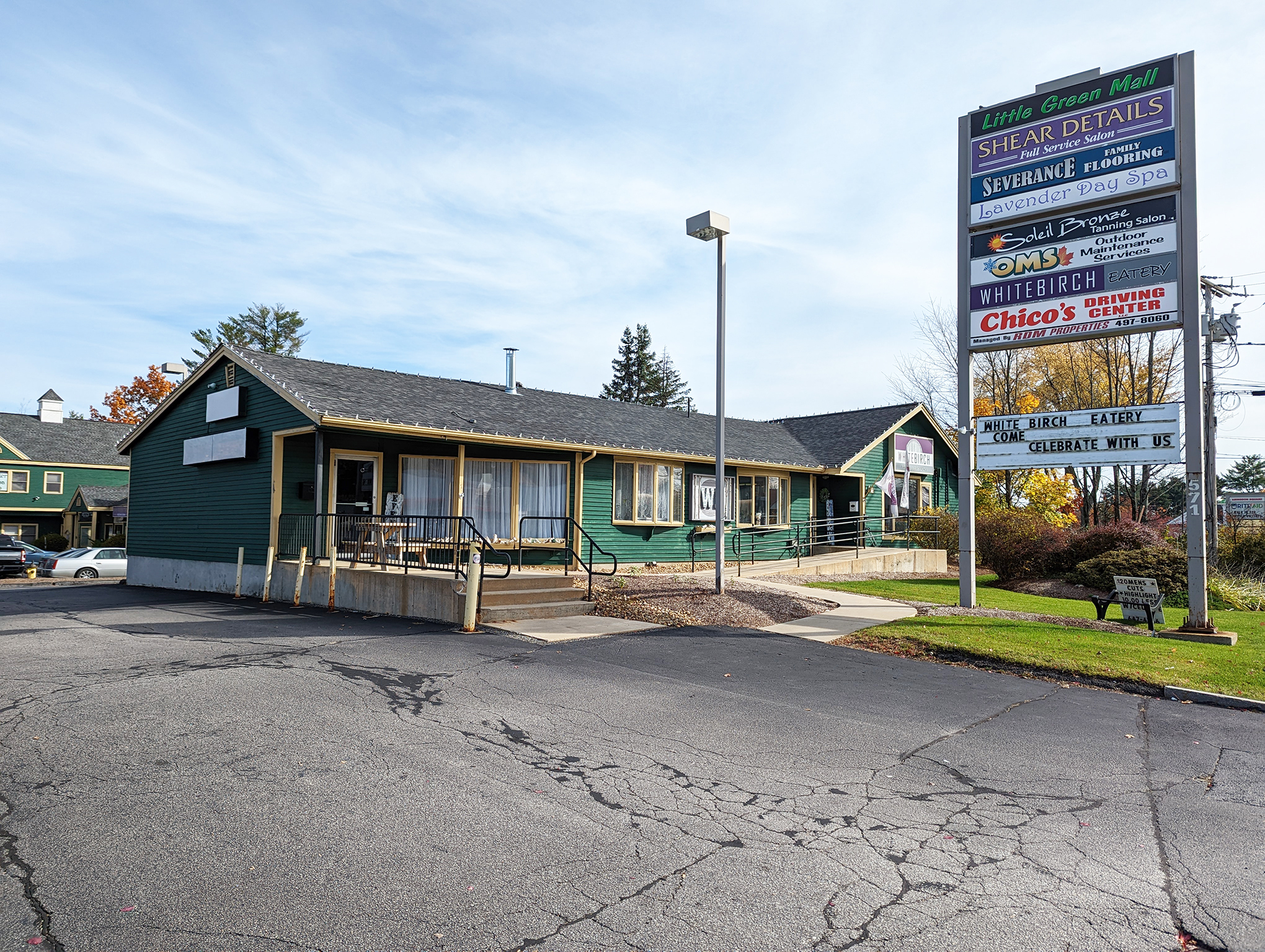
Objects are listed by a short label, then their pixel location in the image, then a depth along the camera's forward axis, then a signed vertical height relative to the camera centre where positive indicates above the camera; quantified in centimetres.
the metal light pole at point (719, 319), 1328 +315
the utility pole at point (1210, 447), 2256 +174
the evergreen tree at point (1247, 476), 7638 +313
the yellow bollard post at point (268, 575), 1677 -146
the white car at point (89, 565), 2902 -227
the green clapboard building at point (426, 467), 1728 +87
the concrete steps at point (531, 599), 1248 -150
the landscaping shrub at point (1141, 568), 1739 -127
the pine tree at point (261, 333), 6228 +1266
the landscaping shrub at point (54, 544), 4306 -225
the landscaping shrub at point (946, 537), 2600 -94
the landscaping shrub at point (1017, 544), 2114 -93
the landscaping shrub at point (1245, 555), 2242 -123
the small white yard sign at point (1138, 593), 1271 -130
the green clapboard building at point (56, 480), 4347 +108
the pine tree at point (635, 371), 7156 +1149
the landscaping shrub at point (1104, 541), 1938 -77
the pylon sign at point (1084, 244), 1237 +416
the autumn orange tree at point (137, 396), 6116 +765
